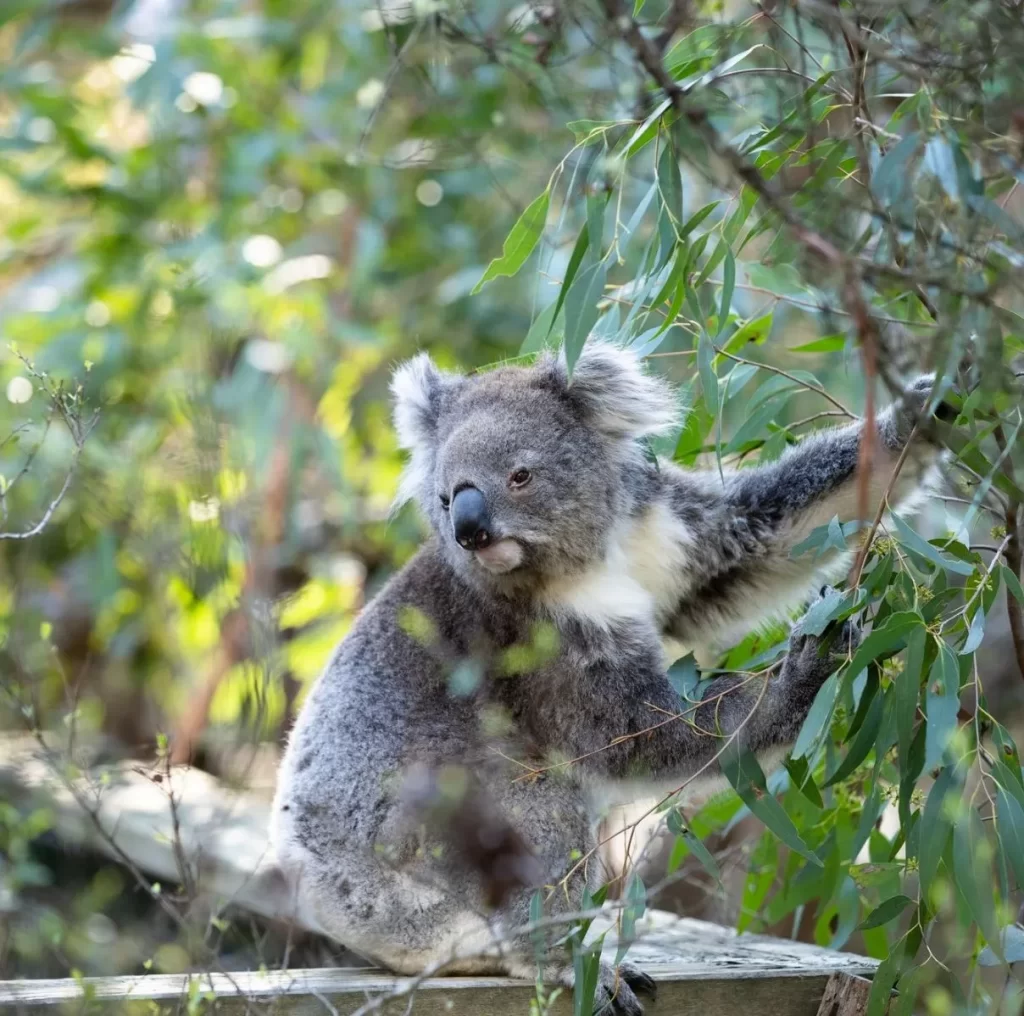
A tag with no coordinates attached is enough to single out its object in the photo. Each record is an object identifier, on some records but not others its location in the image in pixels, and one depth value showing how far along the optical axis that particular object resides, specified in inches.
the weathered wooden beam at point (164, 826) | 289.3
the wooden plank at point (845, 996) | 205.8
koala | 214.1
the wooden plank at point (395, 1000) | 178.2
